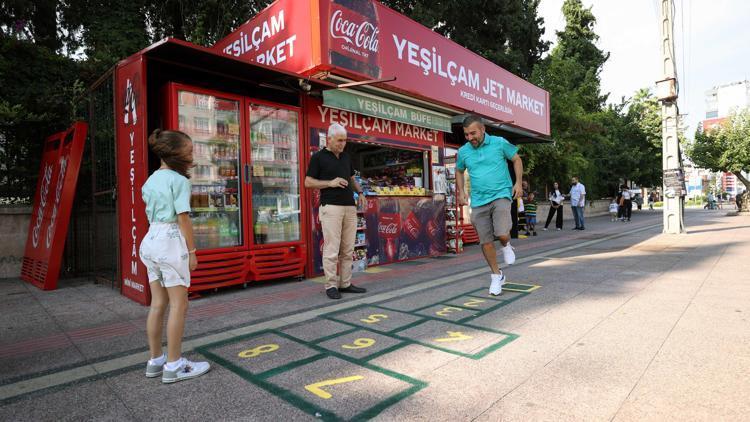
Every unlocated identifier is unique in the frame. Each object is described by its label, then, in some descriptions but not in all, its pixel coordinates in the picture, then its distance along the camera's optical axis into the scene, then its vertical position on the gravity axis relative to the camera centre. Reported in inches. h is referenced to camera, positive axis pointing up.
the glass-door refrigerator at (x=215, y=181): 183.2 +15.4
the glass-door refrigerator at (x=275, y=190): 205.3 +11.1
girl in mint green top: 93.0 -8.3
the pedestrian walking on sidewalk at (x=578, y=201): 519.2 +0.0
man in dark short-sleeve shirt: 174.6 +2.7
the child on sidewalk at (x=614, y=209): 734.8 -16.9
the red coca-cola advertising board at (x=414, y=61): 210.4 +96.5
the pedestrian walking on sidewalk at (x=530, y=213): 458.3 -12.8
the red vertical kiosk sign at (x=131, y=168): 169.9 +20.9
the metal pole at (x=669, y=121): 392.2 +76.5
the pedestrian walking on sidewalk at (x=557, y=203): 525.0 -1.7
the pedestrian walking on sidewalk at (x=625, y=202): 671.4 -5.1
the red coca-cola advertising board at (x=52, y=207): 210.5 +6.2
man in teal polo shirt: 166.1 +6.8
